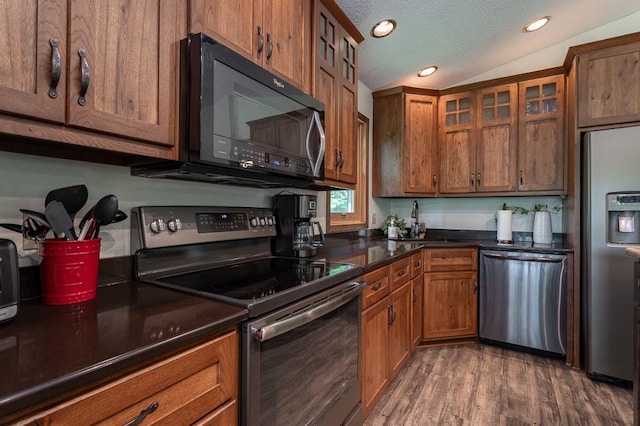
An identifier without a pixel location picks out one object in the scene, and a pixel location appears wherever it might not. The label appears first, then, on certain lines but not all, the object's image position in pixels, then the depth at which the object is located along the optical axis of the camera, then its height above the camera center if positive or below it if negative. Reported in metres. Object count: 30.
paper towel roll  2.98 -0.13
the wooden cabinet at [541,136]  2.76 +0.70
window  2.75 +0.12
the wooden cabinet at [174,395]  0.55 -0.37
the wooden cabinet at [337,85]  1.81 +0.80
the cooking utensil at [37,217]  0.87 -0.01
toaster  0.73 -0.16
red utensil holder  0.89 -0.16
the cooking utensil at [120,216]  1.06 -0.01
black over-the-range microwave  1.06 +0.35
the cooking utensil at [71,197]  0.96 +0.05
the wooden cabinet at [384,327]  1.71 -0.70
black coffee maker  1.80 -0.06
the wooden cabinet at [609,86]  2.29 +0.95
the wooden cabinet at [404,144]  3.19 +0.72
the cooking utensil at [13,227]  0.89 -0.04
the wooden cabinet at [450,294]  2.77 -0.71
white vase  2.85 -0.13
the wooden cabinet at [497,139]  2.95 +0.72
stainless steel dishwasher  2.50 -0.71
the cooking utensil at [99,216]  0.98 -0.01
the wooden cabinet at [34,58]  0.70 +0.36
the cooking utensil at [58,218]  0.88 -0.01
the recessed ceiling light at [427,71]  2.89 +1.34
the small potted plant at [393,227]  3.26 -0.13
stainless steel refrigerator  2.13 -0.25
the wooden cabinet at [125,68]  0.81 +0.42
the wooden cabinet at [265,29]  1.15 +0.77
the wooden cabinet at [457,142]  3.14 +0.73
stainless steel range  0.94 -0.30
